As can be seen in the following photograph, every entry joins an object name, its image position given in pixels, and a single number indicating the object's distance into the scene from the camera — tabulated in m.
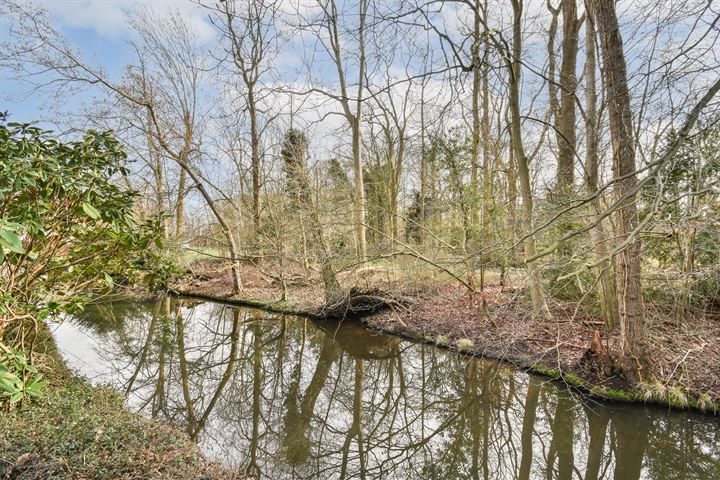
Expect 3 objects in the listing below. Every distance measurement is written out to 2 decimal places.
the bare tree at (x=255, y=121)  12.59
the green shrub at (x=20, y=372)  2.50
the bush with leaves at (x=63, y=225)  3.09
